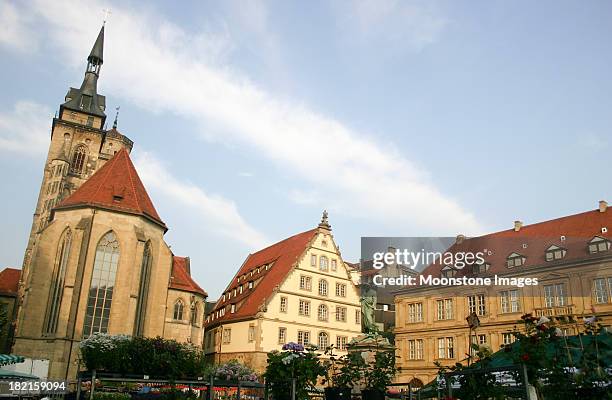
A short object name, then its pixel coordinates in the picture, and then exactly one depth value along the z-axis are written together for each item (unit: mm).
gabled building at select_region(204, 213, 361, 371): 38312
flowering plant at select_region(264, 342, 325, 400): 9555
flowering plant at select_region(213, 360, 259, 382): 11588
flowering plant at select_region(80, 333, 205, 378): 10336
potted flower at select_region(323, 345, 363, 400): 10445
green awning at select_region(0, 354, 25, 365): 17031
